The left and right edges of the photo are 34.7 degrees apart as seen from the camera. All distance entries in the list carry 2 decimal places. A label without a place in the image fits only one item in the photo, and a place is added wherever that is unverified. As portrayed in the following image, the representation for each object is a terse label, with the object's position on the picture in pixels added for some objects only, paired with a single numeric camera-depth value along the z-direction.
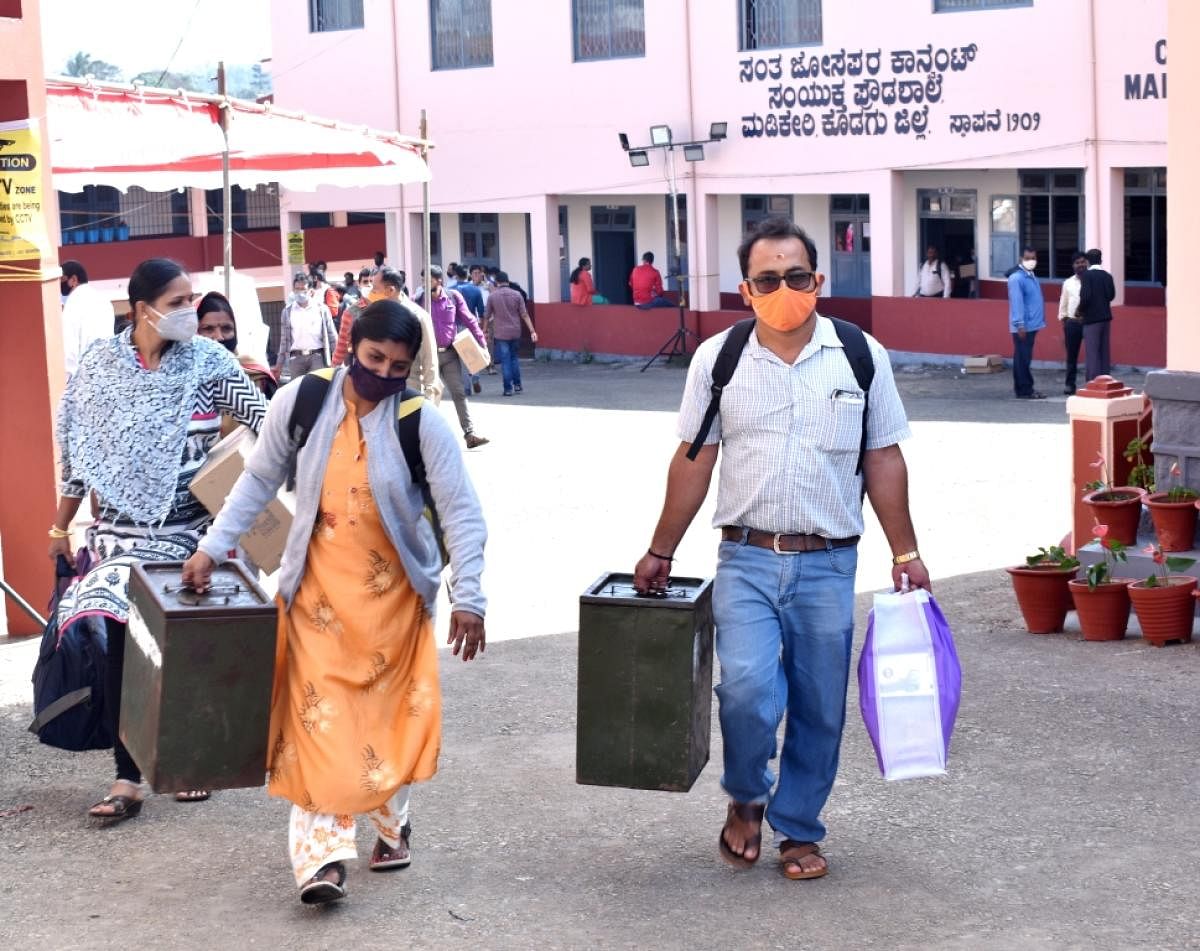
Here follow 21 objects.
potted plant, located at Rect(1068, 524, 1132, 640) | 8.35
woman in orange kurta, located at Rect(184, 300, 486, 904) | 5.00
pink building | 23.22
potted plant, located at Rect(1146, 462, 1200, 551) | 8.79
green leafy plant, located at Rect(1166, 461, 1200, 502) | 8.87
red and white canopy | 12.66
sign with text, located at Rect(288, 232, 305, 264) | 30.52
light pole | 27.41
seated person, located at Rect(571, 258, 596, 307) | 29.41
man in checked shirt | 5.02
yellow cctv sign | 8.50
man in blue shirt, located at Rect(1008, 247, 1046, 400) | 21.00
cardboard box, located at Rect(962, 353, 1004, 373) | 23.97
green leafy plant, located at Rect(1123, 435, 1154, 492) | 9.54
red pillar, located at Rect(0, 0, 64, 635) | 8.55
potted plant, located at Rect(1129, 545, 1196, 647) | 8.09
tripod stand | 27.67
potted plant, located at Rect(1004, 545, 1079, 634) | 8.61
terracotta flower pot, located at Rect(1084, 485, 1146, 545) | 9.15
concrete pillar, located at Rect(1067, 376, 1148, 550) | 9.52
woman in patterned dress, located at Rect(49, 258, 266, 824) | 5.92
